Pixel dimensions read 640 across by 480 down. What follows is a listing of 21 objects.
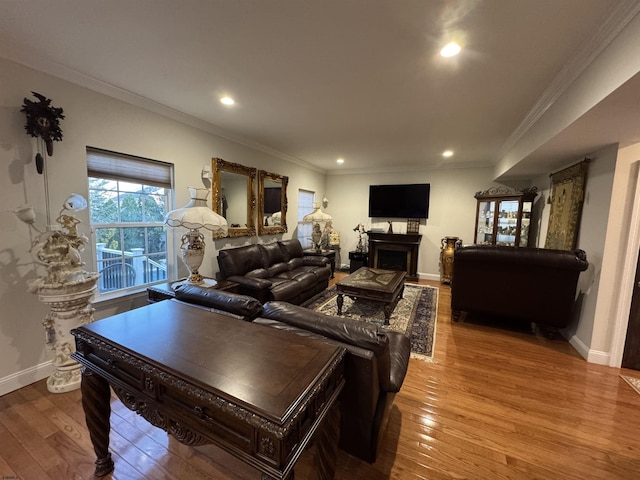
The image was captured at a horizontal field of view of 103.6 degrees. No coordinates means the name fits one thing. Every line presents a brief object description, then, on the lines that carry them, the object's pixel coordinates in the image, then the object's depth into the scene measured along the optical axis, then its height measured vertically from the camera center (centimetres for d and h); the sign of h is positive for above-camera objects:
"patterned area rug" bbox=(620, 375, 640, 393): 220 -138
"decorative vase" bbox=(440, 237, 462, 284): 537 -79
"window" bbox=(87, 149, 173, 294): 255 -6
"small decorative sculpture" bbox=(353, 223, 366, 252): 631 -39
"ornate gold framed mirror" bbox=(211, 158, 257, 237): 368 +30
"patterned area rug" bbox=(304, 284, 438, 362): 294 -137
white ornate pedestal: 204 -97
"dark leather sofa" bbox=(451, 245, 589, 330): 279 -70
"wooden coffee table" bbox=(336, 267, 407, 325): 329 -93
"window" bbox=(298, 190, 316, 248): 591 +9
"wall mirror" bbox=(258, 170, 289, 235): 458 +25
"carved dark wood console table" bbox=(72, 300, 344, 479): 82 -62
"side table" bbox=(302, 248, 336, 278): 532 -77
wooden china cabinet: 446 +14
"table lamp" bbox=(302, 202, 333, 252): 547 -6
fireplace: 582 -75
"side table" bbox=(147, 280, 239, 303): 262 -85
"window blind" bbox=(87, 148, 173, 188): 247 +46
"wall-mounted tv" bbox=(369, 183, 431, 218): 587 +46
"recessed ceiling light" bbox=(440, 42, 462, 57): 174 +122
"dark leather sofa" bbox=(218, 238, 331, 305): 329 -87
